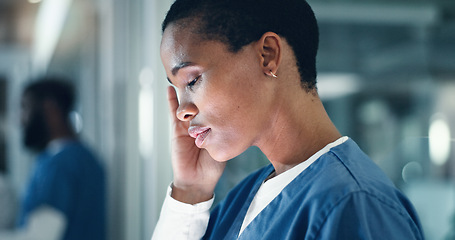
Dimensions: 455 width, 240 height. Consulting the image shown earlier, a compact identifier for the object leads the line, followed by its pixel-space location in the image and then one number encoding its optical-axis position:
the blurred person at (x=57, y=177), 1.64
